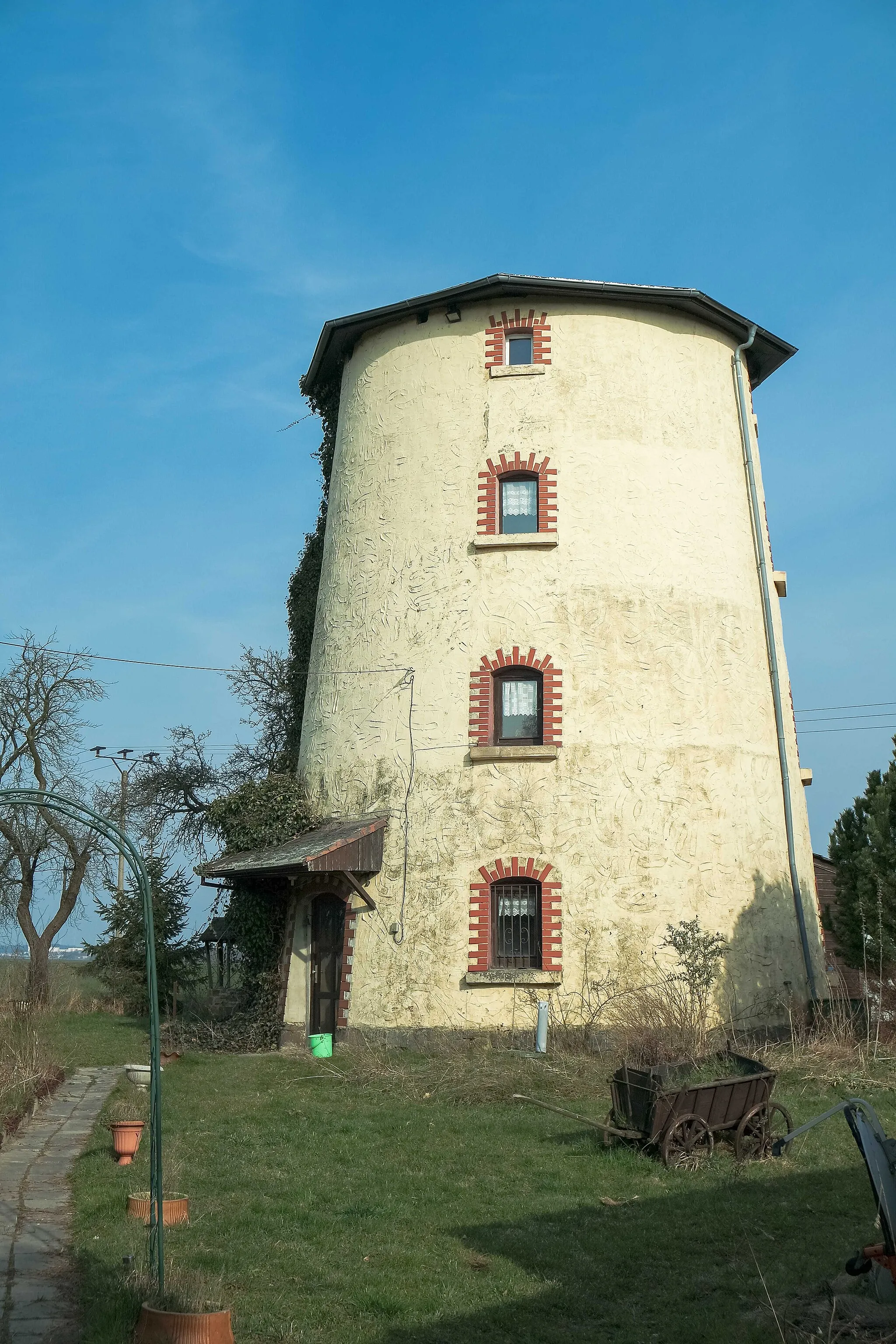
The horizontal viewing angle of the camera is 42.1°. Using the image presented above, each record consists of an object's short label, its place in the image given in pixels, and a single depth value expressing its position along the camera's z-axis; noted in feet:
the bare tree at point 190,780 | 99.25
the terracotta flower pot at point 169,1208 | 29.09
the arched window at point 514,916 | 60.64
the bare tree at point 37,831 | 110.83
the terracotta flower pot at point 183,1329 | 19.80
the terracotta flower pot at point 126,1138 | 35.86
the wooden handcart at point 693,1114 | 35.86
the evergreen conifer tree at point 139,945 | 93.76
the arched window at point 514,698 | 63.82
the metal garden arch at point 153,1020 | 22.70
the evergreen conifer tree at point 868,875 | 54.90
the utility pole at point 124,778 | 102.68
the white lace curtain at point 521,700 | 64.90
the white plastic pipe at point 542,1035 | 57.77
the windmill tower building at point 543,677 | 61.82
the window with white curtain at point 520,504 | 67.56
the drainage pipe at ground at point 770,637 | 66.33
